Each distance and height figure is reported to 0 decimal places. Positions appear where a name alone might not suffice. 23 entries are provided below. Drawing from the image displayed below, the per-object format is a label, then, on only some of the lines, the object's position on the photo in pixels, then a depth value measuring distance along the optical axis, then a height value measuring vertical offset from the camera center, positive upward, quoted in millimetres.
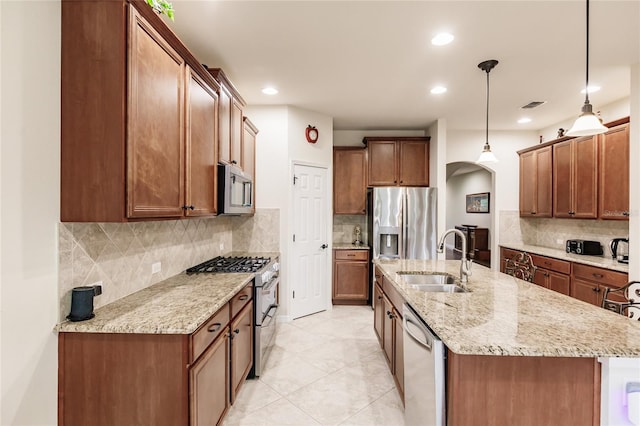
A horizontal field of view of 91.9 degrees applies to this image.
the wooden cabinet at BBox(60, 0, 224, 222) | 1418 +474
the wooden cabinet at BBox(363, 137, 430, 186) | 4941 +830
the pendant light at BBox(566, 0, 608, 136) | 1888 +550
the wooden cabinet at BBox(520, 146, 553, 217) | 4449 +459
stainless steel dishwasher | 1359 -790
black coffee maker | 1480 -447
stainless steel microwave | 2598 +202
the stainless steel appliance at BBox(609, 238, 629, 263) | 3432 -418
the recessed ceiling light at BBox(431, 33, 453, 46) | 2398 +1376
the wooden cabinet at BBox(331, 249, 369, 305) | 4734 -941
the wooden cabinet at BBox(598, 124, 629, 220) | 3260 +432
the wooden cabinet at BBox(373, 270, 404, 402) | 2197 -953
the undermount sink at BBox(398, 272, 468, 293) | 2361 -547
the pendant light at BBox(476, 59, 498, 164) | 2829 +655
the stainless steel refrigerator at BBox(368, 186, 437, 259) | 4504 -106
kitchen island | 1197 -633
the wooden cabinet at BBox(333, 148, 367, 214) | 5016 +527
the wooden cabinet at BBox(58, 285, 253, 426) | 1424 -774
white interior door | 4129 -416
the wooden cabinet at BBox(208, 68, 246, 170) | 2637 +854
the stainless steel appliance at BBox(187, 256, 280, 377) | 2619 -725
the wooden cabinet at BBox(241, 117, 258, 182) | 3393 +747
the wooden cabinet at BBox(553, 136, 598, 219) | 3682 +448
